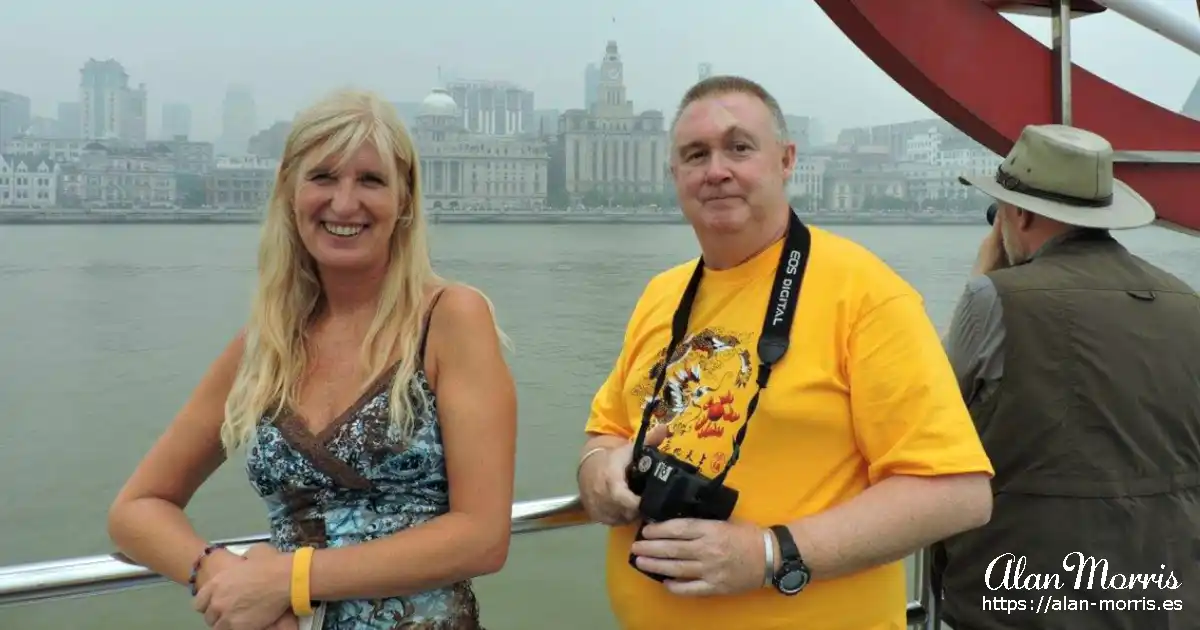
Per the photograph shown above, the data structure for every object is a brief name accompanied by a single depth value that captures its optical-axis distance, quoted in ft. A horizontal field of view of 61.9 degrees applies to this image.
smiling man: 4.38
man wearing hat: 5.25
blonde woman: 4.46
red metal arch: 9.89
